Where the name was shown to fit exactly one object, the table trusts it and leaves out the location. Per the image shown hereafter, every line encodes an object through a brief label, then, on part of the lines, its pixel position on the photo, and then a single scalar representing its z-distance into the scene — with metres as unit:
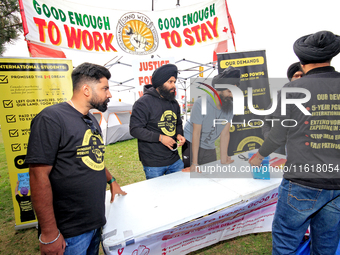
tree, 6.03
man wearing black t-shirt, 0.94
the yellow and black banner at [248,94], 3.31
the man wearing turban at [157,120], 2.07
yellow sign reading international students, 2.34
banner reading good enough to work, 3.33
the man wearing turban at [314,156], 1.14
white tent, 7.51
